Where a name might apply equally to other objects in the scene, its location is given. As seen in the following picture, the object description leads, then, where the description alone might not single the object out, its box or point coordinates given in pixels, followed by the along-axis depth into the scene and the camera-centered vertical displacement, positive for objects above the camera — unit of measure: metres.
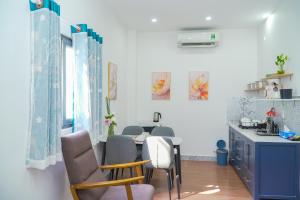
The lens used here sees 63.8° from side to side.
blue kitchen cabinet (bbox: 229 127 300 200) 2.93 -0.90
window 2.61 +0.20
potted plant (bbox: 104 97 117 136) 3.48 -0.36
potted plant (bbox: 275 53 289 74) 3.43 +0.52
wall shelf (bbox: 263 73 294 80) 3.33 +0.32
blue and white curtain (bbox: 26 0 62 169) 1.85 +0.07
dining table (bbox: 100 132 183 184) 3.34 -0.68
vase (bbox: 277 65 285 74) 3.46 +0.39
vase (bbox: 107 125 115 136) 3.47 -0.48
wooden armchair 1.99 -0.70
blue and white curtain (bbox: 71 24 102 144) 2.68 +0.20
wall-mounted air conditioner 4.86 +1.18
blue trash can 4.77 -1.19
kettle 5.16 -0.41
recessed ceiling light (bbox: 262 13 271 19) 4.24 +1.46
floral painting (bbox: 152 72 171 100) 5.26 +0.27
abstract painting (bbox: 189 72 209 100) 5.14 +0.26
